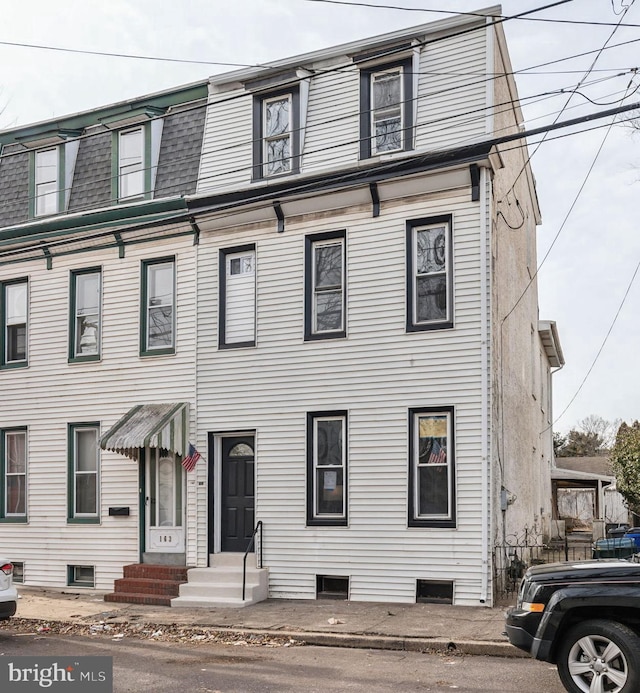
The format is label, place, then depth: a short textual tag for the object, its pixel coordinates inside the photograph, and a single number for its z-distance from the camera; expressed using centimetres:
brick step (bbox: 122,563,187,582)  1672
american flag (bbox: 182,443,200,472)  1706
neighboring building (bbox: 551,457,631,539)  3291
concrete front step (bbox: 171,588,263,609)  1533
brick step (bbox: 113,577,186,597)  1636
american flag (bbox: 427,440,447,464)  1523
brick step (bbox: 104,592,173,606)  1600
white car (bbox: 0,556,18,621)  1241
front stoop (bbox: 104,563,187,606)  1625
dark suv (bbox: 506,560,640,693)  815
